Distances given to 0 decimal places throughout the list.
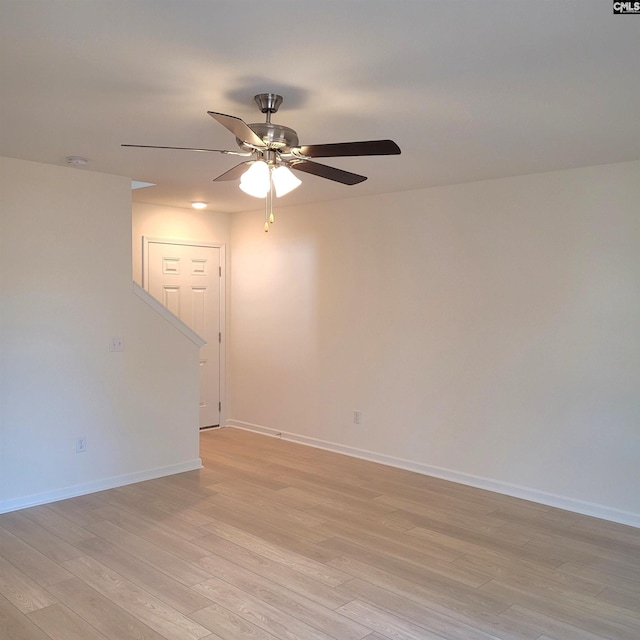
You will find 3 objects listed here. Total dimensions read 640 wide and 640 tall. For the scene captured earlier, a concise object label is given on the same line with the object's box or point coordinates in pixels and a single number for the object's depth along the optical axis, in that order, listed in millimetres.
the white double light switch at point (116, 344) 4562
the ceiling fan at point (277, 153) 2549
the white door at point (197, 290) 5967
